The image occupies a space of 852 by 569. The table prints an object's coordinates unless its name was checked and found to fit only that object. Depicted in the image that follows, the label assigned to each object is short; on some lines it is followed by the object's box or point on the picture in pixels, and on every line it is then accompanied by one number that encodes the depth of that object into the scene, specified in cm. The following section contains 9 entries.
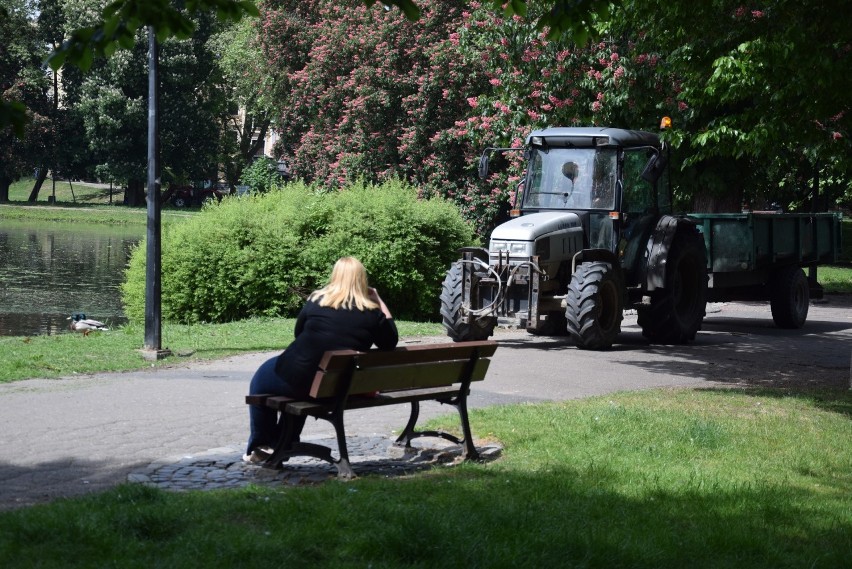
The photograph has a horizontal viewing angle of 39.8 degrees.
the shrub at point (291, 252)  1972
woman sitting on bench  777
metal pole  1406
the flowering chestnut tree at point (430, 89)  2358
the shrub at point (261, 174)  4766
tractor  1581
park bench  754
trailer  1928
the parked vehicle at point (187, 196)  7900
